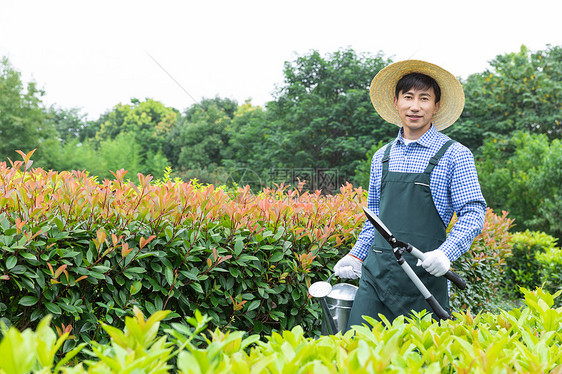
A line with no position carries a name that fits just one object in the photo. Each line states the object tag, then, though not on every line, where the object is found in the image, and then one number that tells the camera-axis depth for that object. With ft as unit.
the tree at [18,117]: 74.18
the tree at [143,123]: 118.62
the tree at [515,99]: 52.95
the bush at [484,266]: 12.79
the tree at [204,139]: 94.33
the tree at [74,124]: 152.35
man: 6.57
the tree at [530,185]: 30.91
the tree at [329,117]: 58.59
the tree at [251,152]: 69.92
